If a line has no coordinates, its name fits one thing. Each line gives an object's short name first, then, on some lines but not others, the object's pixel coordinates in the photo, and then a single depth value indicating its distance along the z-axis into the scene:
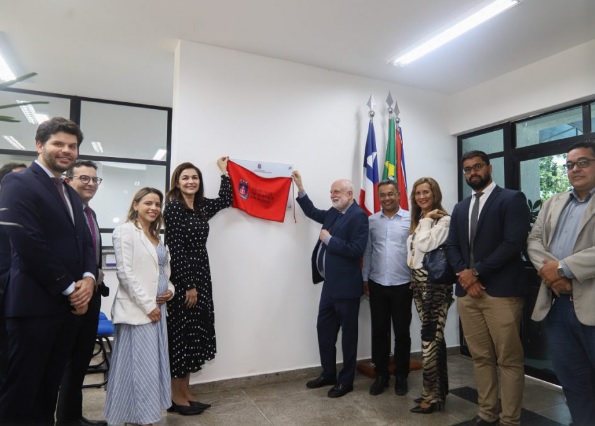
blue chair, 3.07
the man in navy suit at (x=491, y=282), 2.26
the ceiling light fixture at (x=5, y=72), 3.51
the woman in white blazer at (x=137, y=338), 2.09
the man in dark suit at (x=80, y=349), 2.19
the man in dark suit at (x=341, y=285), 2.93
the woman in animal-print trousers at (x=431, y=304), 2.64
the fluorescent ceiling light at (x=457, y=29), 2.58
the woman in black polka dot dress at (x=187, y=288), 2.55
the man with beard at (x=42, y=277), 1.60
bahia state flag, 3.68
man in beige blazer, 1.98
